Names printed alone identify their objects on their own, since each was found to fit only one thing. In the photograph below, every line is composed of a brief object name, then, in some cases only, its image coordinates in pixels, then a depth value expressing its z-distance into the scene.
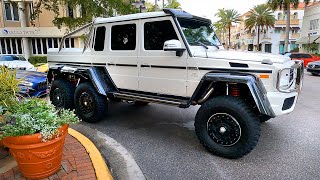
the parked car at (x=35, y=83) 7.65
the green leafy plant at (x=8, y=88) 3.42
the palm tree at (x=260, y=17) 47.56
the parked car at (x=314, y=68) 16.32
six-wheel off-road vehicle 3.73
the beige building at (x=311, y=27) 34.91
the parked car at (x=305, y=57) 22.26
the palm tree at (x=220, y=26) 68.94
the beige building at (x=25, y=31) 25.03
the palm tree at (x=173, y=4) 34.27
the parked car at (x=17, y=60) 14.16
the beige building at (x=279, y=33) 51.59
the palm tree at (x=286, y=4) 30.08
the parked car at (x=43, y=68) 12.45
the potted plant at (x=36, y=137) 2.94
